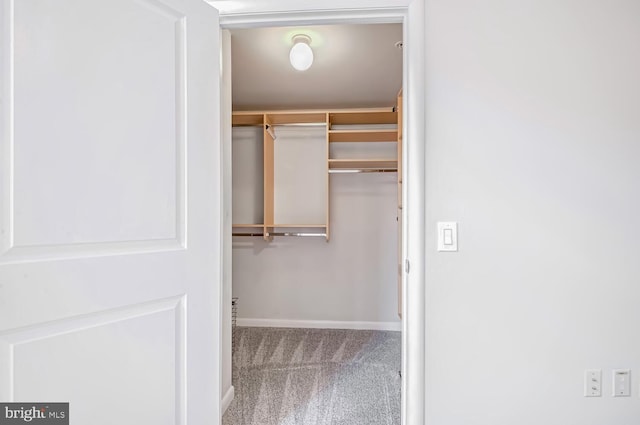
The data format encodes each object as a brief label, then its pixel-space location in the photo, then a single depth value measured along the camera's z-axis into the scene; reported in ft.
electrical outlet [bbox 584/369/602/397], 4.60
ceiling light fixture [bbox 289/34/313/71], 7.97
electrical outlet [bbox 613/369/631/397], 4.58
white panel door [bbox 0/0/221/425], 3.11
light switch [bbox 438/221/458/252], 4.70
